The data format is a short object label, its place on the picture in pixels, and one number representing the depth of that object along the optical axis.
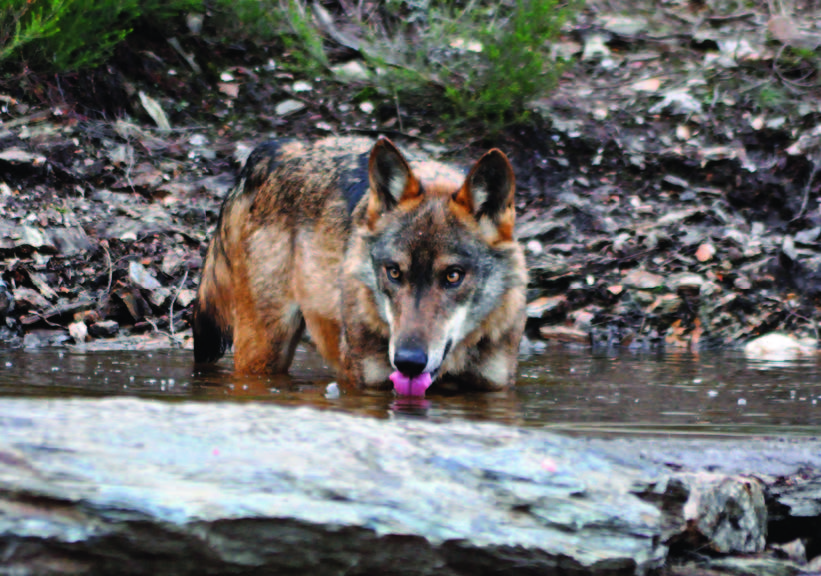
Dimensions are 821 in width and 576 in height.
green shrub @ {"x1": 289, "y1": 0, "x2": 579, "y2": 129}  19.52
